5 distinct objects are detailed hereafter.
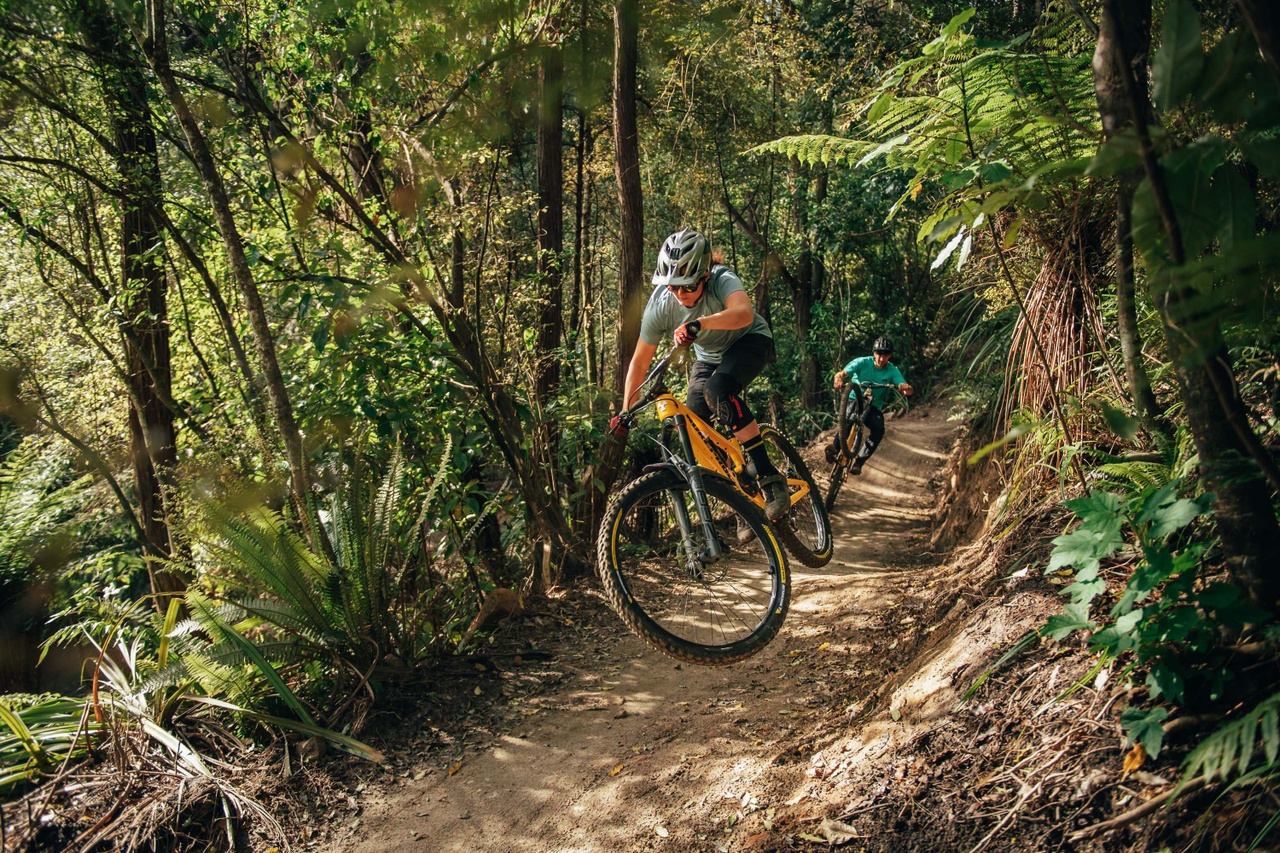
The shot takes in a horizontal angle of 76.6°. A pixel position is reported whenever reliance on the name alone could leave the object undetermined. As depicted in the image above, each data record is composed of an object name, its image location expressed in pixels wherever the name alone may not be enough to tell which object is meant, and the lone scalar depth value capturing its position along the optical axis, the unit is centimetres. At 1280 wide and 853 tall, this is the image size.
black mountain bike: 921
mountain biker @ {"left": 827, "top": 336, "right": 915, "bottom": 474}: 927
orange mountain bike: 445
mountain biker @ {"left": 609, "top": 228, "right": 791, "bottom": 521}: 477
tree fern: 375
